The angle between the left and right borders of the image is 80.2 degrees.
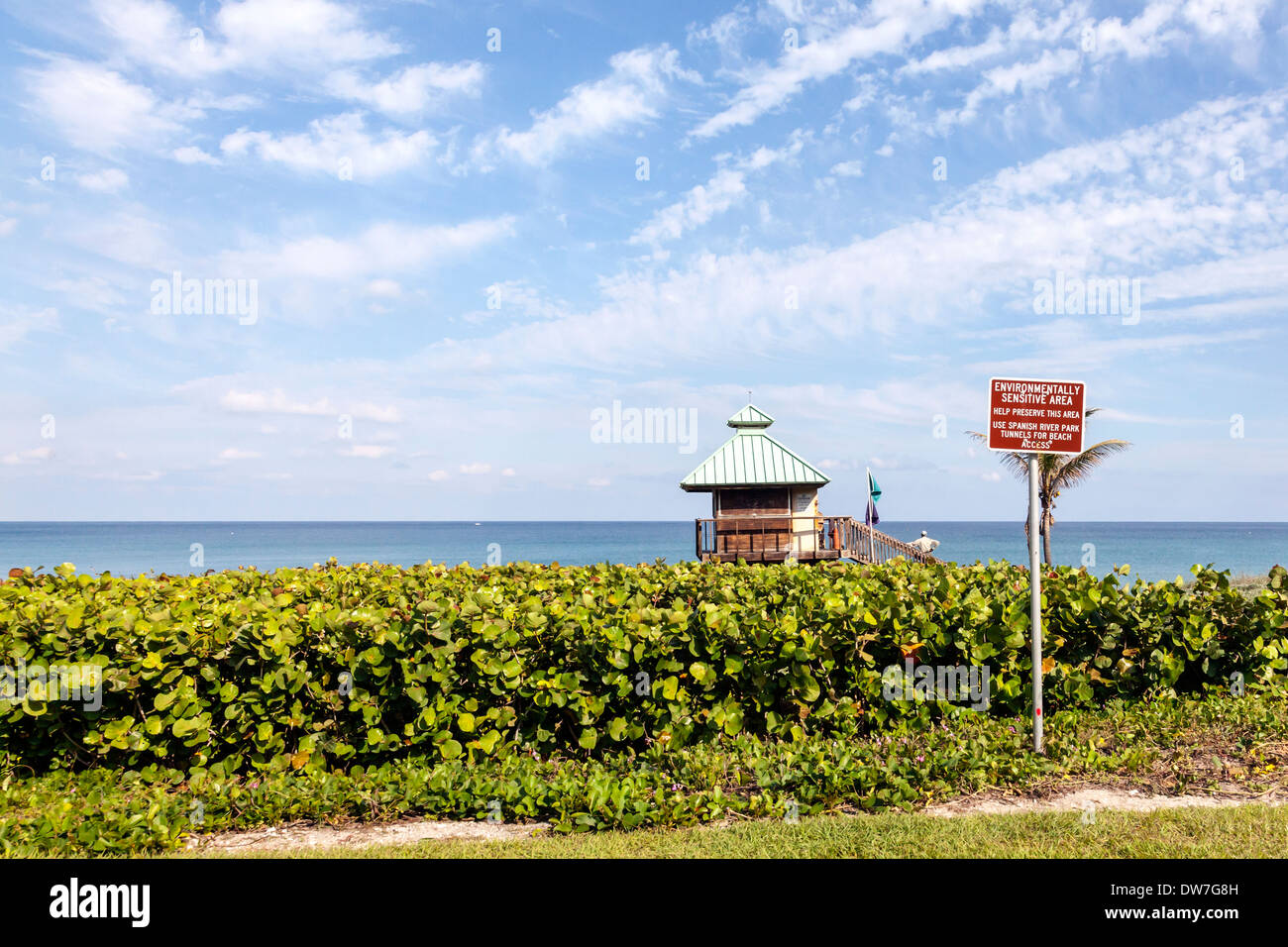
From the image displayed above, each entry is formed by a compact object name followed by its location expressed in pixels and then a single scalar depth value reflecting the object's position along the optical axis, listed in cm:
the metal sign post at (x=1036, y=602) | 556
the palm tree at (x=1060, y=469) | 2211
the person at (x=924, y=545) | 2270
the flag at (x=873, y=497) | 2459
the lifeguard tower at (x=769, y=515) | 2062
